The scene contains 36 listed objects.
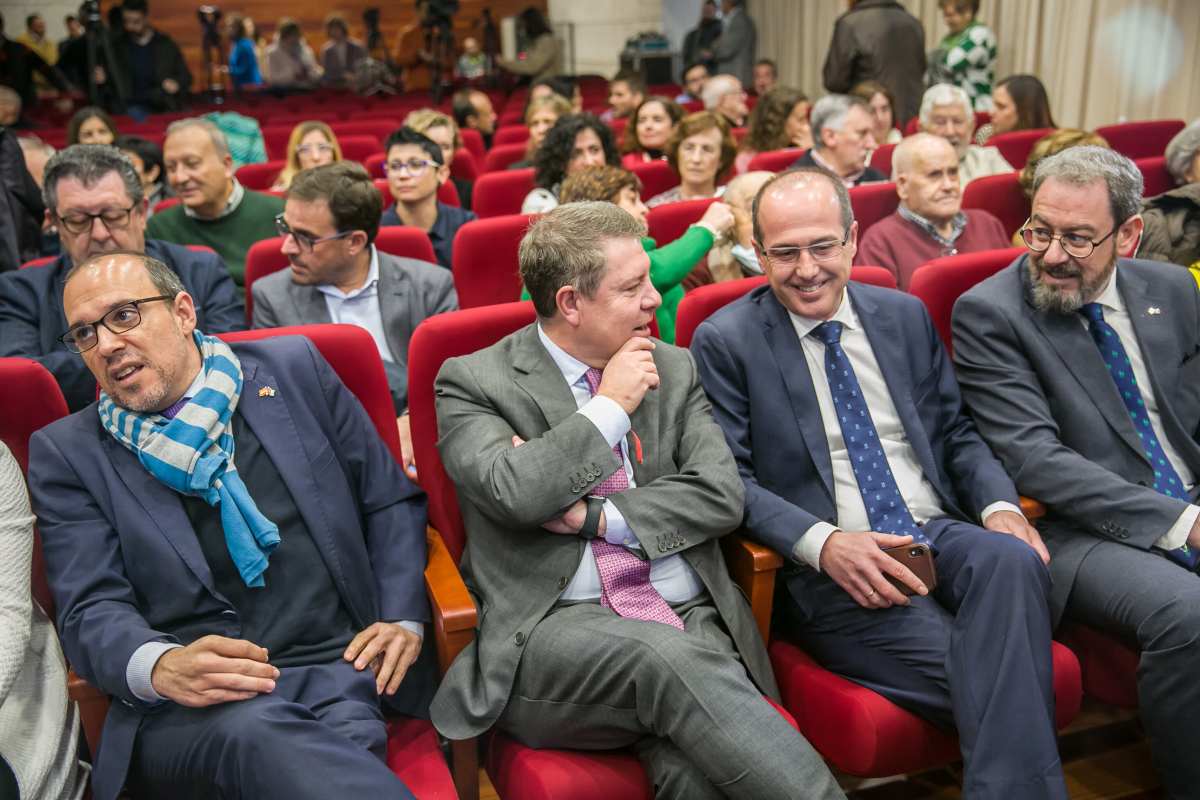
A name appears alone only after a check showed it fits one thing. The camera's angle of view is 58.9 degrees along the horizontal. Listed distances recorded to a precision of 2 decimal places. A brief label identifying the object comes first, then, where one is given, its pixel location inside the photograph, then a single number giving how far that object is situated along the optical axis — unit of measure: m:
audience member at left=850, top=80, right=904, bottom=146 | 5.22
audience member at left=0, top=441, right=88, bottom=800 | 1.55
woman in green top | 2.70
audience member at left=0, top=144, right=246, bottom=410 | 2.52
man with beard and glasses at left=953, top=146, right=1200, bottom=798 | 1.94
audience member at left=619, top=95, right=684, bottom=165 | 5.16
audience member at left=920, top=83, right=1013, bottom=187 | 4.42
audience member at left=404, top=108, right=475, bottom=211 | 4.89
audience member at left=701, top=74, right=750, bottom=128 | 6.62
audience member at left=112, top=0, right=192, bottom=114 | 8.83
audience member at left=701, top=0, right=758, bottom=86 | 9.98
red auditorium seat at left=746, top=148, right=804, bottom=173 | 4.64
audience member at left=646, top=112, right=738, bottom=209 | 3.99
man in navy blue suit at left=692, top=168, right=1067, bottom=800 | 1.75
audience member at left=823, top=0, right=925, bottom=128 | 6.52
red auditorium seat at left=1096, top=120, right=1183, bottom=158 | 4.91
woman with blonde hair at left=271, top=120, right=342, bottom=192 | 4.59
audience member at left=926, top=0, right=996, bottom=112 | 6.91
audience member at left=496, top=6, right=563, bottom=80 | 10.41
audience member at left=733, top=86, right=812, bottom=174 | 5.19
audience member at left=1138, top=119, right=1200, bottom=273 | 2.96
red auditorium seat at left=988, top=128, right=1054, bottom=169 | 4.62
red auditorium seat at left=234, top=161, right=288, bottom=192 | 5.11
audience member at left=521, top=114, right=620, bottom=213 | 4.06
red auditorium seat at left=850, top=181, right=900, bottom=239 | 3.46
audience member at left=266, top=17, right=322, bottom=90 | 11.01
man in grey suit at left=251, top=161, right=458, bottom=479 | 2.73
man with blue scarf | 1.56
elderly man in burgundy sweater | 3.16
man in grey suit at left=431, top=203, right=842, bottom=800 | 1.58
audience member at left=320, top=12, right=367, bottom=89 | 11.27
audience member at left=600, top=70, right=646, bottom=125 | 6.91
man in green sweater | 3.58
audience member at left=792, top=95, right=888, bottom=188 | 4.23
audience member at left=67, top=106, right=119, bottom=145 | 4.88
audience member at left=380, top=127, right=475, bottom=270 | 3.81
